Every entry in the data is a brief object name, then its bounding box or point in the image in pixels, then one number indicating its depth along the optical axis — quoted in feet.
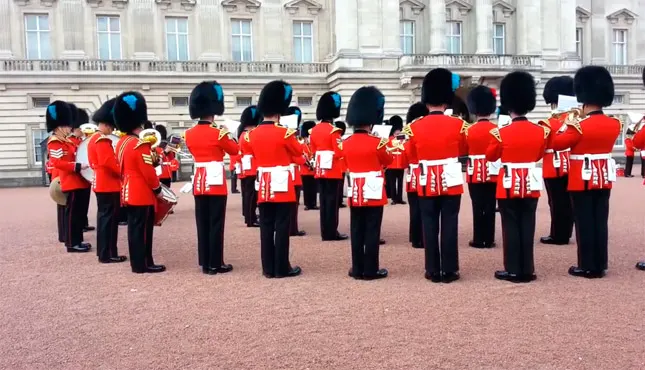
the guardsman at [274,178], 18.01
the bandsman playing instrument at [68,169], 22.94
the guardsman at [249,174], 27.63
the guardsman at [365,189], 17.52
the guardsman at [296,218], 23.79
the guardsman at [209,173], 18.81
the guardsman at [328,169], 25.00
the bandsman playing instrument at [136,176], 18.66
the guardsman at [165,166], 30.63
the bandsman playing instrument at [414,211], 21.11
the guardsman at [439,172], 16.83
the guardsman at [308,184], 33.84
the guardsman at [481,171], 21.74
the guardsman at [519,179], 16.75
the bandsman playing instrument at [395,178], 36.22
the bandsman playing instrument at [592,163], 17.13
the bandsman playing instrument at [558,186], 21.95
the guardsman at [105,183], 21.04
